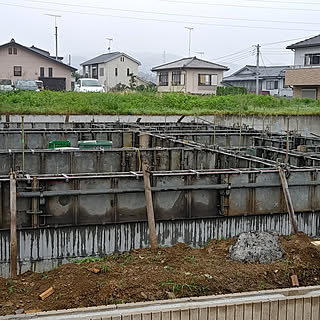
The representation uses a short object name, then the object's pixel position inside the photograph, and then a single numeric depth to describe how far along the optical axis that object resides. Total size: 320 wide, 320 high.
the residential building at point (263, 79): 52.33
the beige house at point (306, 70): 30.90
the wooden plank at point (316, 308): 3.97
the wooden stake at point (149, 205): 6.48
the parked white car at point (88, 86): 32.02
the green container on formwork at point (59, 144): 12.17
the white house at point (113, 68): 48.49
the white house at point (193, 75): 39.94
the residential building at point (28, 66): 39.57
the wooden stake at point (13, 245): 5.77
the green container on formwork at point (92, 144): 12.12
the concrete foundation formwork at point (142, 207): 6.98
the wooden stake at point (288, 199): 7.10
